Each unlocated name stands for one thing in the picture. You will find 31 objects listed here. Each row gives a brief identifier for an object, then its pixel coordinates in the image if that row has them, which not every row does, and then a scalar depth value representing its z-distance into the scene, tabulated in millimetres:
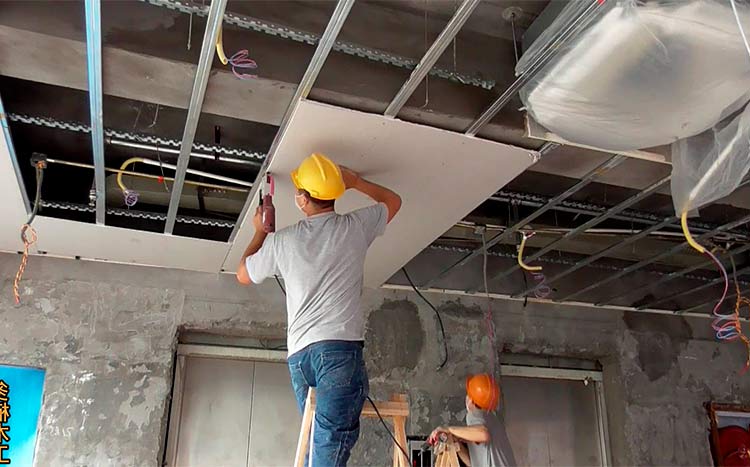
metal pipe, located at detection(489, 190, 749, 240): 2967
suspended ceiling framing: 1974
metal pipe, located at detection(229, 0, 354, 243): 1697
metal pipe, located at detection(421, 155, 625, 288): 2515
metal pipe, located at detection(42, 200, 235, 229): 2847
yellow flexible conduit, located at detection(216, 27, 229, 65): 1786
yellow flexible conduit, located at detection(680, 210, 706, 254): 2022
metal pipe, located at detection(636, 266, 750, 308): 3798
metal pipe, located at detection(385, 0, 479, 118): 1712
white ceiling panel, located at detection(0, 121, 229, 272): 2969
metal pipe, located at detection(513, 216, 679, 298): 3060
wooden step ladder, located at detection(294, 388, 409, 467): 2100
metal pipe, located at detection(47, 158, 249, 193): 2594
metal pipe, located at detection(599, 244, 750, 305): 3336
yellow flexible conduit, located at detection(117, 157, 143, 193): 2635
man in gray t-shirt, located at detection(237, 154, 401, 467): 1988
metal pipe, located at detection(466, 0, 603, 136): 1662
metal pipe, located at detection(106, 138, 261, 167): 2465
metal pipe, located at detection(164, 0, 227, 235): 1701
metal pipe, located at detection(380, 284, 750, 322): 3930
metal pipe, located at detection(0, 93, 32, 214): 2141
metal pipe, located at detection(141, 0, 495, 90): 1874
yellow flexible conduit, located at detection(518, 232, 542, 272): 3133
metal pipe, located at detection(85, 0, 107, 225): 1707
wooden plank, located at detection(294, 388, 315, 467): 2092
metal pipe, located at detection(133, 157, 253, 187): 2641
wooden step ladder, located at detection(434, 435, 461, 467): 3121
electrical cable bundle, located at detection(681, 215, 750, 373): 4332
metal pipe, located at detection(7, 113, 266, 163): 2297
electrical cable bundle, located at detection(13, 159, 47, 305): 2643
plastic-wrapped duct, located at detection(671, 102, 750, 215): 1947
